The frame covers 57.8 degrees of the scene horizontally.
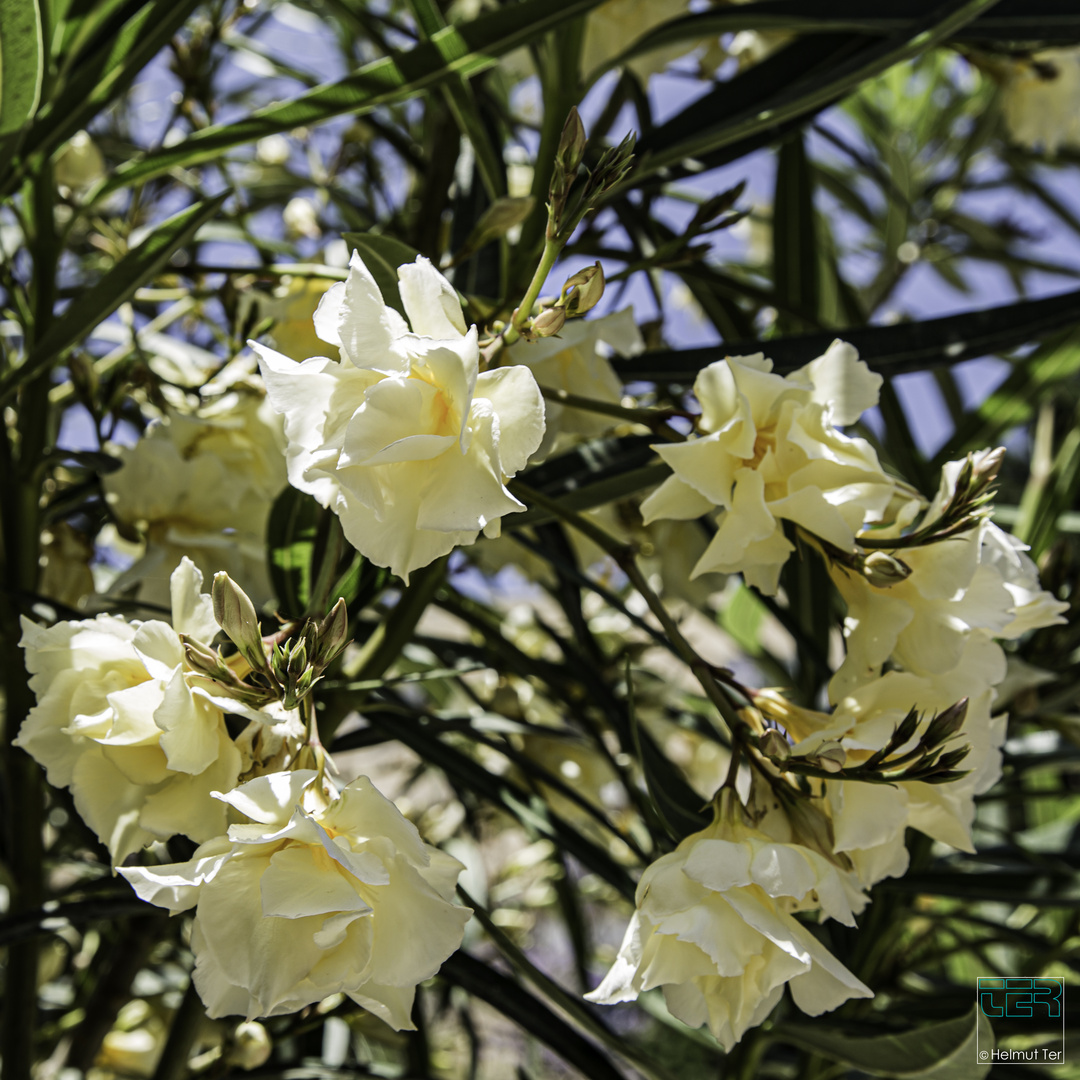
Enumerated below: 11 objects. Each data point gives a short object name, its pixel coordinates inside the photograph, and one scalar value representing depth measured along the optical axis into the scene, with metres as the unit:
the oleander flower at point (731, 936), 0.38
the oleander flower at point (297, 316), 0.61
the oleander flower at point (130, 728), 0.37
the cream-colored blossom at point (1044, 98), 1.13
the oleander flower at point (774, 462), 0.42
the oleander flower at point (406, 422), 0.33
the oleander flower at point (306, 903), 0.33
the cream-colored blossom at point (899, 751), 0.41
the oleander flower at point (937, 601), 0.44
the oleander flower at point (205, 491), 0.57
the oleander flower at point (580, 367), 0.50
